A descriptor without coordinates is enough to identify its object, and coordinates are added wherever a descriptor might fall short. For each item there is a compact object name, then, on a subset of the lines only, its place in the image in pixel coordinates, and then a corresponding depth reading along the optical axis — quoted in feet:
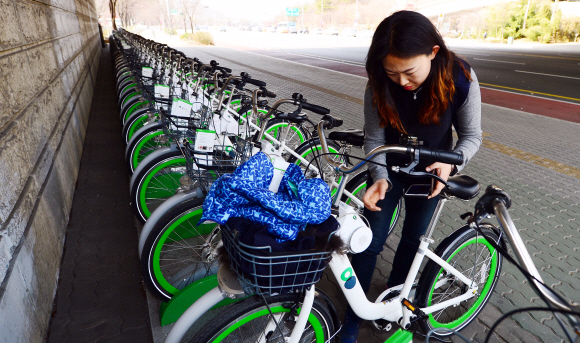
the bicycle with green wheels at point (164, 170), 10.50
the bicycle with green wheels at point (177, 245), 7.79
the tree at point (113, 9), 90.97
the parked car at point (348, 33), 152.79
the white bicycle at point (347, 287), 4.30
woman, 5.00
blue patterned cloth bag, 4.01
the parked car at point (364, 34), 142.36
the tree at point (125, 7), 157.55
